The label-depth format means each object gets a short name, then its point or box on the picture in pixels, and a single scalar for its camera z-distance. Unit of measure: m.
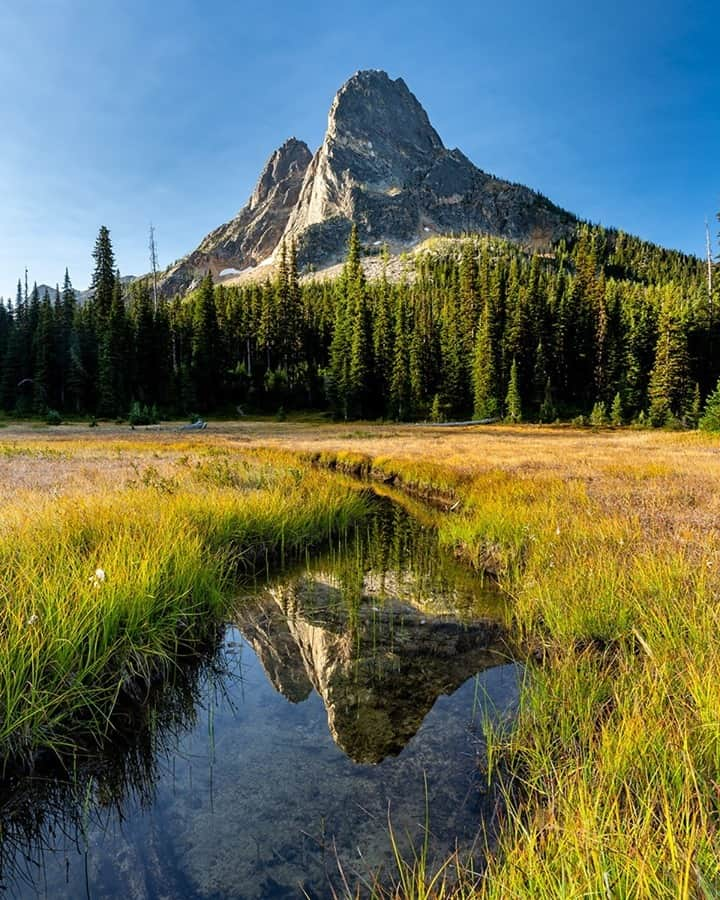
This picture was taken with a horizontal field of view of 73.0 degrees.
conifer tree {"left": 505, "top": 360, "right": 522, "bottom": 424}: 65.97
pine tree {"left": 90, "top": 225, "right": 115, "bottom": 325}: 75.69
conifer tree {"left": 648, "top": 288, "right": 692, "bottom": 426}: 63.03
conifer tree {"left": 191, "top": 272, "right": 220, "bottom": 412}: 73.25
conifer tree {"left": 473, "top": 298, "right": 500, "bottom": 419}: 69.94
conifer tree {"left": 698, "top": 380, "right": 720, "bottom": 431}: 36.00
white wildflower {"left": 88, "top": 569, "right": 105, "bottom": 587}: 4.89
